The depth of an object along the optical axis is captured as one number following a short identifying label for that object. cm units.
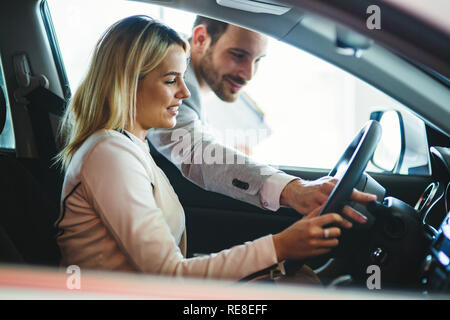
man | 128
